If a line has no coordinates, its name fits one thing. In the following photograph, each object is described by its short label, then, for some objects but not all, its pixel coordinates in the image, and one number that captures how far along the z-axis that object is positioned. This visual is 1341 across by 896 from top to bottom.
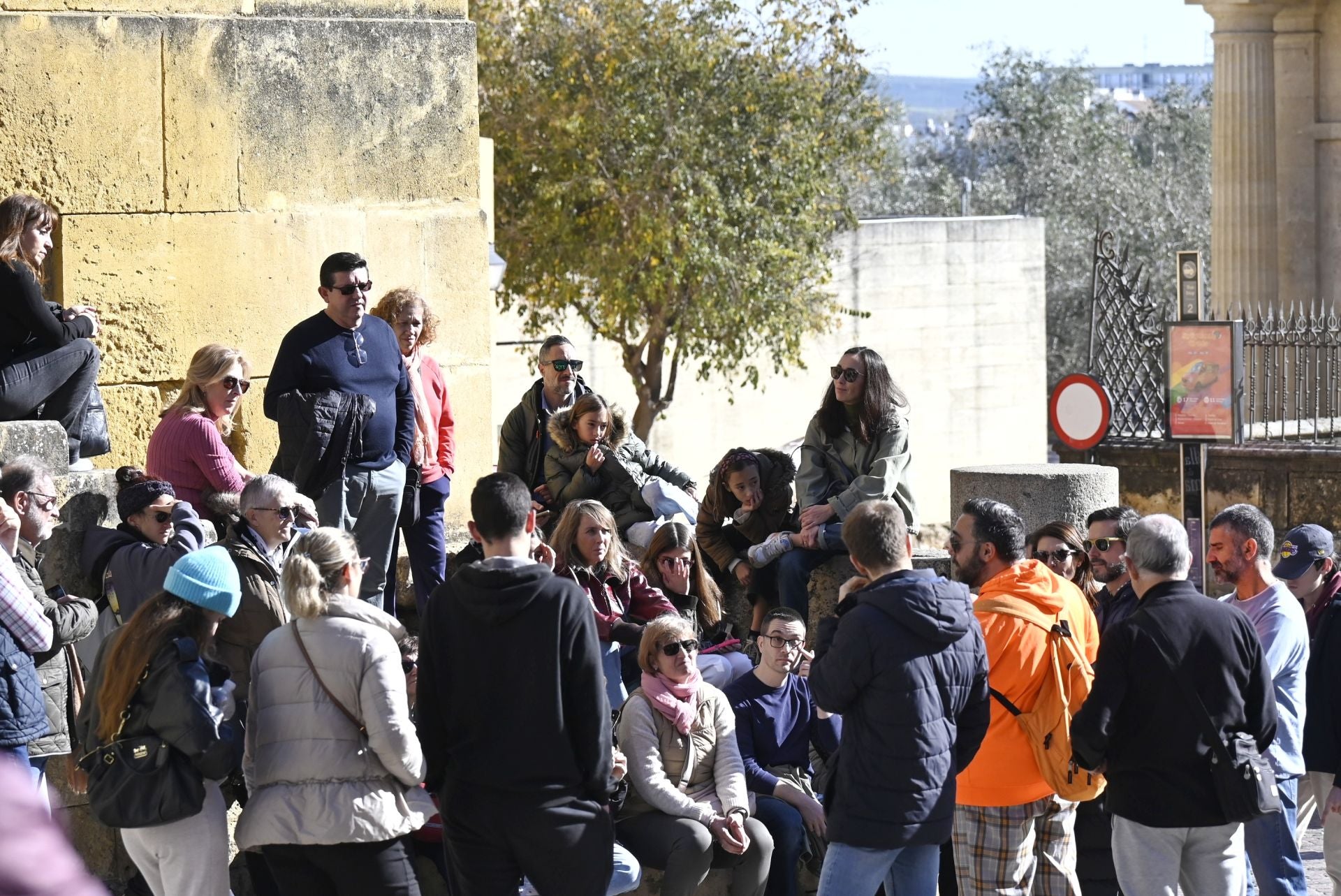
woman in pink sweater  13.09
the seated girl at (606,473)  16.62
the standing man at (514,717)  9.86
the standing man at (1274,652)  12.20
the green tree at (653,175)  45.28
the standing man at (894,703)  10.64
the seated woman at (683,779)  12.33
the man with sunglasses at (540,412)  17.23
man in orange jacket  11.67
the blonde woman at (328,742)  10.07
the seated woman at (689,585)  15.36
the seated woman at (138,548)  11.98
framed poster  20.62
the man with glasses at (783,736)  13.05
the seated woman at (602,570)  14.37
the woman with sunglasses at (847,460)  15.43
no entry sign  22.17
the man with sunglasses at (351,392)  13.71
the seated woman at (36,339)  12.81
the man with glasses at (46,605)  11.35
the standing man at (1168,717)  10.91
